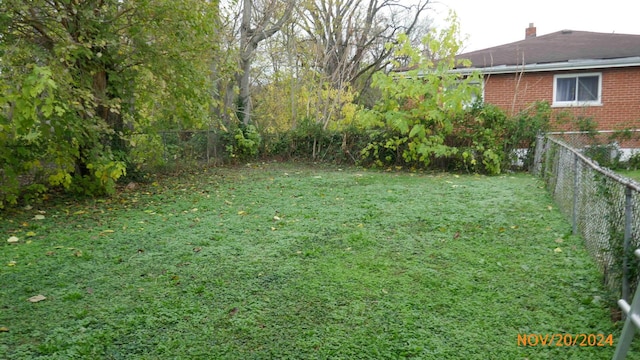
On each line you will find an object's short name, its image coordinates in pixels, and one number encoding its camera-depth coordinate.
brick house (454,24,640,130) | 14.85
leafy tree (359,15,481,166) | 11.29
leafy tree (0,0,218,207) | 6.34
